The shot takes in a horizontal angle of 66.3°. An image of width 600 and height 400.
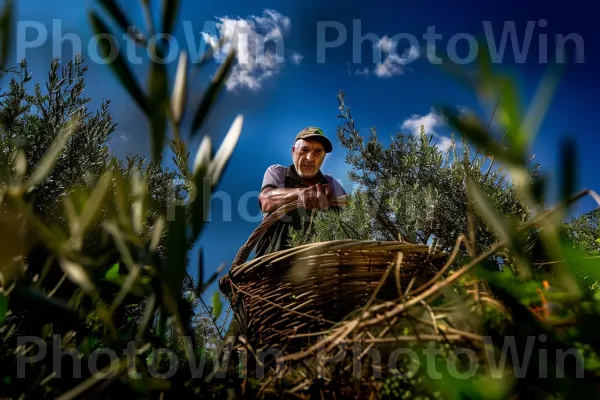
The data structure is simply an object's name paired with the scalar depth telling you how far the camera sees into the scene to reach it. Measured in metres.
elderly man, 2.49
